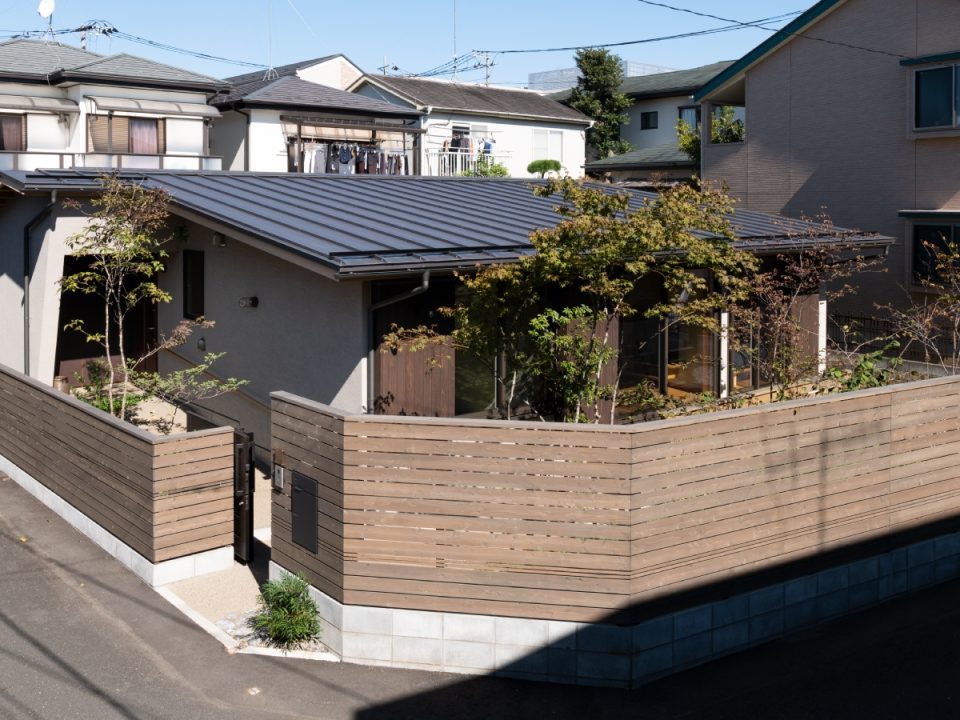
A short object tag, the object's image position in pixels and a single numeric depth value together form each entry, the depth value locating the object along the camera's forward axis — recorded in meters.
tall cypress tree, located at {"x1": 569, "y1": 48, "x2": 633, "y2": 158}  46.78
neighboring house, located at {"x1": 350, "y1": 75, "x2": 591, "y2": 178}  36.31
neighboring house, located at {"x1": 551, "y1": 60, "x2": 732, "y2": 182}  45.09
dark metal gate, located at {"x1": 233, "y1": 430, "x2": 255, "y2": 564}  9.55
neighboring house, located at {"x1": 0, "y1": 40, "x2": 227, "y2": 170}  28.73
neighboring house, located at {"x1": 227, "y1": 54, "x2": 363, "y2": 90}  40.47
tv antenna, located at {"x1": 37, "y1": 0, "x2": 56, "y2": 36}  30.86
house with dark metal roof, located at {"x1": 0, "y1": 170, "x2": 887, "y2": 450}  10.89
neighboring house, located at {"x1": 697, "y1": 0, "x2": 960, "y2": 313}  21.61
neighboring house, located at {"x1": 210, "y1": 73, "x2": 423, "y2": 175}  30.84
